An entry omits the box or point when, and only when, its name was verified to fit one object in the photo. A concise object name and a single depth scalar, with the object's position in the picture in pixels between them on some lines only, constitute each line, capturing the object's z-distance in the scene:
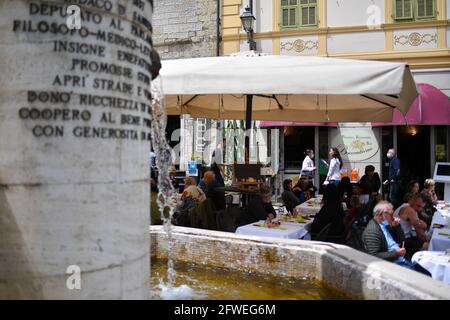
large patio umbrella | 5.23
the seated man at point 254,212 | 6.52
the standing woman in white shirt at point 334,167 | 12.54
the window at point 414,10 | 14.21
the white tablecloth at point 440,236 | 5.65
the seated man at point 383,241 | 5.02
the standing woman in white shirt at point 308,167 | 14.08
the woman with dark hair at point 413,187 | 8.82
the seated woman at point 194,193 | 7.39
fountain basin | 2.93
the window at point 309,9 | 15.21
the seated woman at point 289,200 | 8.23
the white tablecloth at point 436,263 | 4.58
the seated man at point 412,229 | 6.19
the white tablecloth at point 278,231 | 5.52
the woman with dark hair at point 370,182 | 10.07
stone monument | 2.34
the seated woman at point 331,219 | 6.04
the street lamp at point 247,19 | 10.73
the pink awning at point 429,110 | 12.79
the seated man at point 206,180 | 8.40
